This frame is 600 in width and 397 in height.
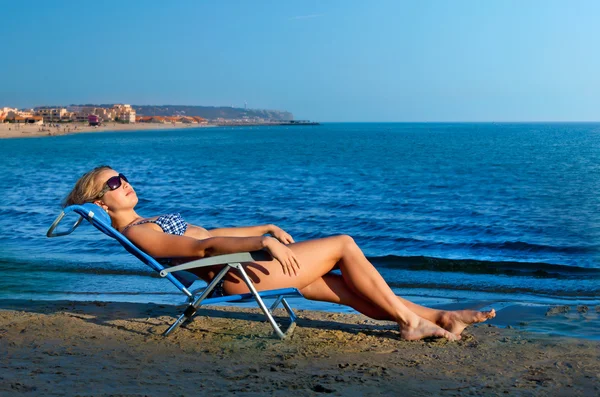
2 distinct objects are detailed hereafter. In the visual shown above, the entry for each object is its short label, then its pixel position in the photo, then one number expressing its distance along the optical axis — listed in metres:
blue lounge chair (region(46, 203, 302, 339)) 4.14
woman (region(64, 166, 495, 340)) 4.30
